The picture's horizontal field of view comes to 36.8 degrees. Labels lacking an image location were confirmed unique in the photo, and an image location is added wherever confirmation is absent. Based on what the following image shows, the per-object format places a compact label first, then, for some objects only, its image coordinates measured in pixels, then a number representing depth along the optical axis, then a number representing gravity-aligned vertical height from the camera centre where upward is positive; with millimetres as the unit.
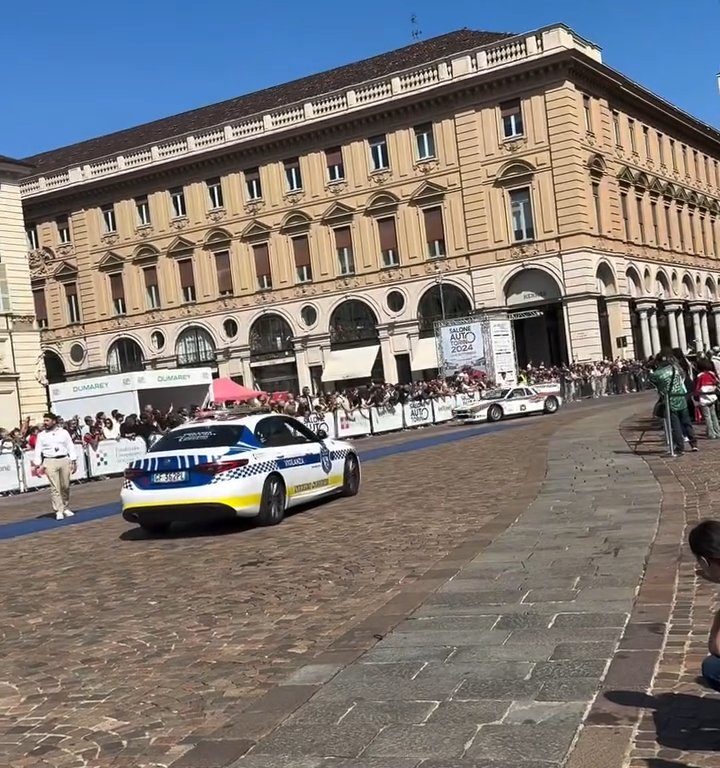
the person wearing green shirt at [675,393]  17188 -915
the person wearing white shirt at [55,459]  17484 -821
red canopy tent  39062 -205
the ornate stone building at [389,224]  49875 +7548
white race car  37375 -1727
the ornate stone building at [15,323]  41406 +3468
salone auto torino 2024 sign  42062 +478
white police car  13000 -1054
